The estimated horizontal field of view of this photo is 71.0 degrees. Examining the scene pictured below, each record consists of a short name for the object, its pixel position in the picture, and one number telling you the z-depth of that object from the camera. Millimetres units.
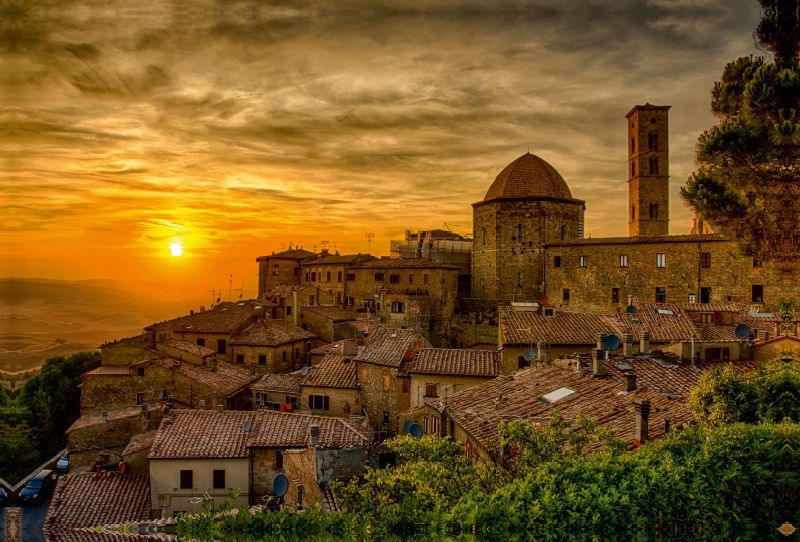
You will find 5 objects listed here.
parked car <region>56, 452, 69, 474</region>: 31406
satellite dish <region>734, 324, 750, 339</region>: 18875
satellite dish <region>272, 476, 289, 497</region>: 15891
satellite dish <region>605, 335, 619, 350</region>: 19530
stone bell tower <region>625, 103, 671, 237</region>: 53281
